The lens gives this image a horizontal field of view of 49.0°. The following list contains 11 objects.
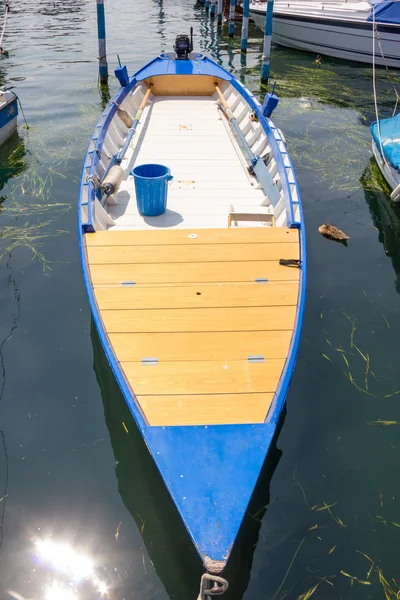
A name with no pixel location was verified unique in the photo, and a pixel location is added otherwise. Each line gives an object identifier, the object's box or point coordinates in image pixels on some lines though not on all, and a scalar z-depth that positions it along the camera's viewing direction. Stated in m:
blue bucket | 5.79
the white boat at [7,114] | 10.79
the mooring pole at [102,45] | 14.34
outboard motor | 12.58
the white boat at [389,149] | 8.32
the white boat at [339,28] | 16.44
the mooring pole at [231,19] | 23.00
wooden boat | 3.08
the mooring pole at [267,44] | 14.30
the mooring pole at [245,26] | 19.39
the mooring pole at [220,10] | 25.52
